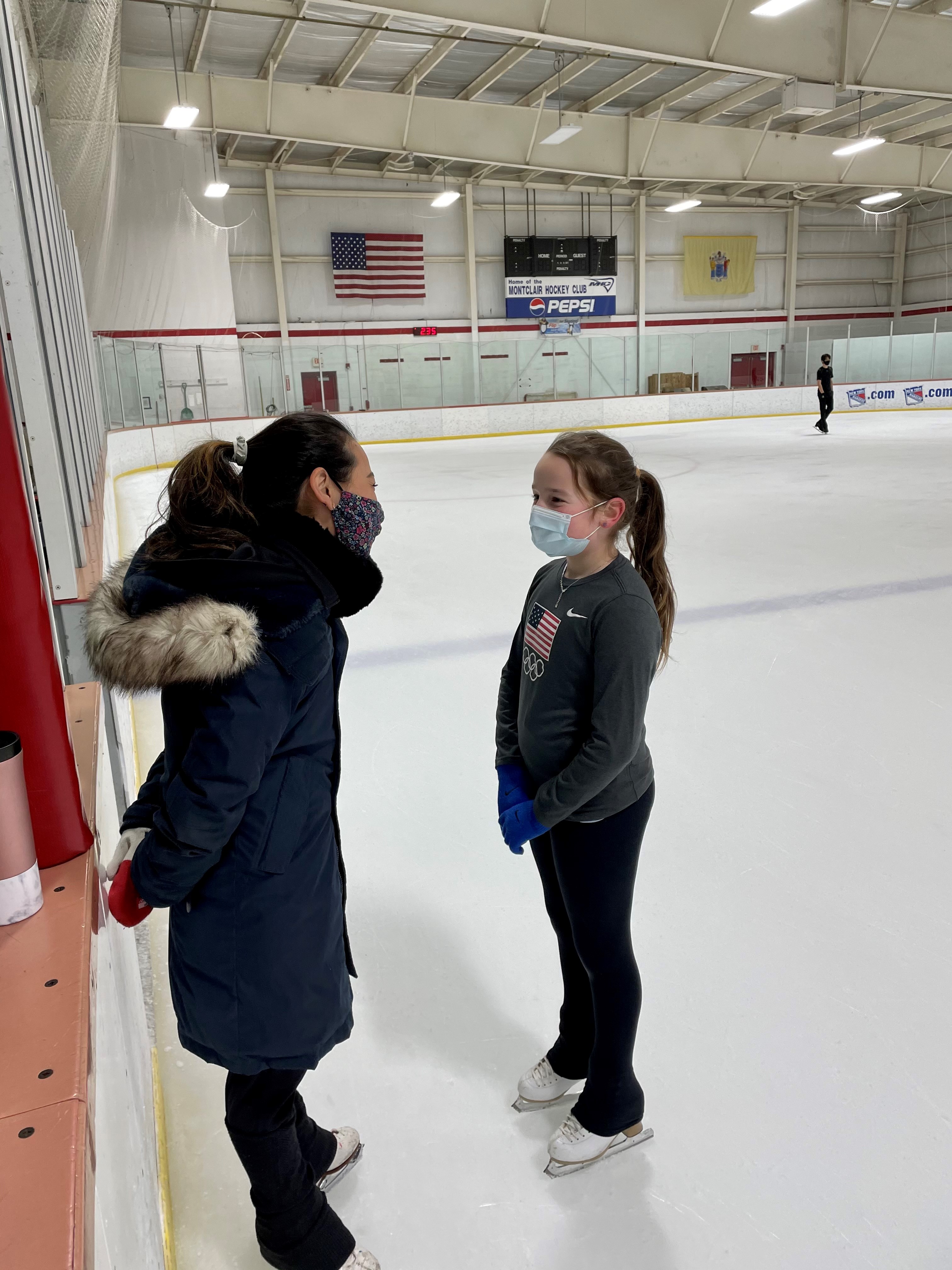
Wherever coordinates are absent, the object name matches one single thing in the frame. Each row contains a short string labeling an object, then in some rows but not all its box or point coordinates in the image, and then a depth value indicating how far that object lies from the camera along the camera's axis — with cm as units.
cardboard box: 2192
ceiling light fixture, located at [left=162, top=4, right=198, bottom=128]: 1053
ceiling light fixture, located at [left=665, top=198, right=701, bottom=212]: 2164
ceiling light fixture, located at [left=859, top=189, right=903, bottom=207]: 2078
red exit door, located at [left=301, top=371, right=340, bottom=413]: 1847
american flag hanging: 2083
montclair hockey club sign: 2258
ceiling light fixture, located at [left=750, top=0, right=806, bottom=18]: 877
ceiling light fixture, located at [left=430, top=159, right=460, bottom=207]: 1794
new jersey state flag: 2453
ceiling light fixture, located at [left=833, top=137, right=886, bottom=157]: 1548
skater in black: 1543
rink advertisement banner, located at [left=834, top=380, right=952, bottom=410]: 2092
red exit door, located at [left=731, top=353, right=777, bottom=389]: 2242
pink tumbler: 96
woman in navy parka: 106
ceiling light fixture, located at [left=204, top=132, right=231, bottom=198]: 1511
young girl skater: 144
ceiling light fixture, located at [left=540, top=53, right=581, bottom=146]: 1466
